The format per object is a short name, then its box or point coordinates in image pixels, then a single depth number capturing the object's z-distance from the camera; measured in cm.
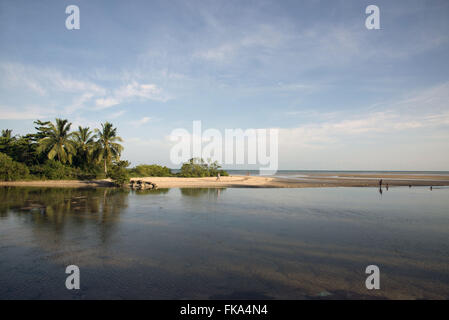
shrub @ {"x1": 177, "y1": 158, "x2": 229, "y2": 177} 5082
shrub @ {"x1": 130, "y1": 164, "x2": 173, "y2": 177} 4619
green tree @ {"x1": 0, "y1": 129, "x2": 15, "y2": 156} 4363
